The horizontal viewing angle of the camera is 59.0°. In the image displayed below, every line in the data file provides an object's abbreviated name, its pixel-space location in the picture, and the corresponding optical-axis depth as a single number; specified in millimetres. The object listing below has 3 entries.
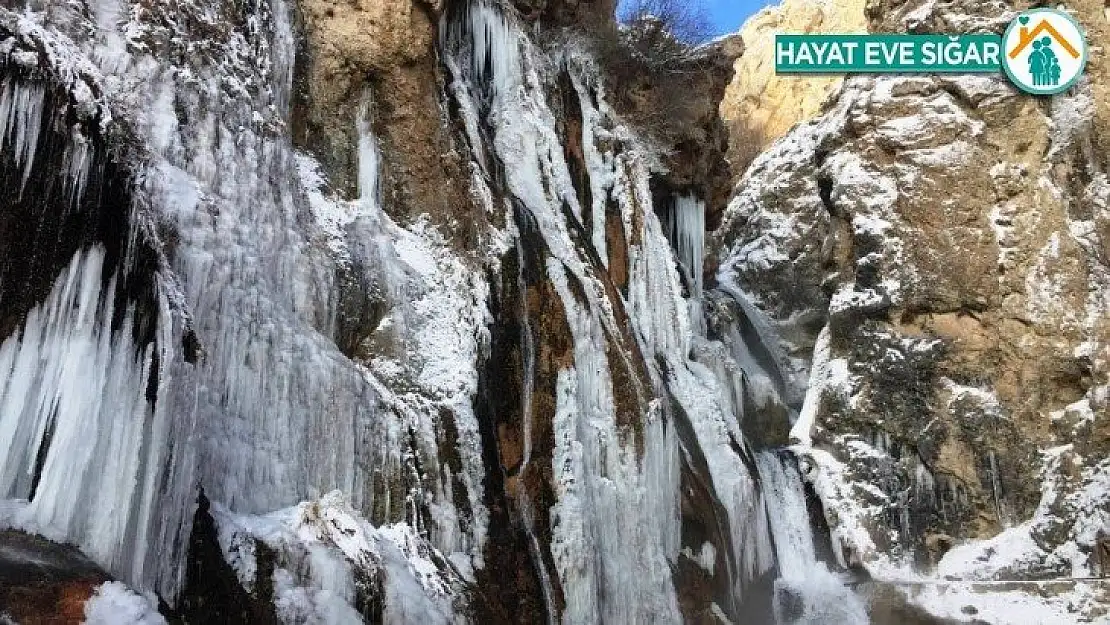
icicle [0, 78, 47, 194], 5285
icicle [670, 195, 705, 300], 18891
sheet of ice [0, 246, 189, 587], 4801
